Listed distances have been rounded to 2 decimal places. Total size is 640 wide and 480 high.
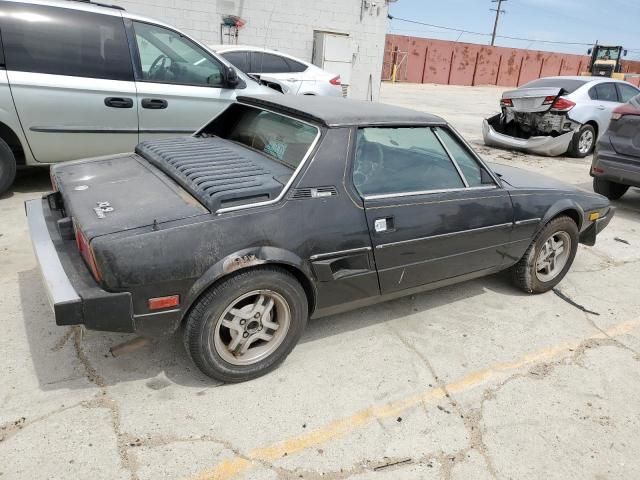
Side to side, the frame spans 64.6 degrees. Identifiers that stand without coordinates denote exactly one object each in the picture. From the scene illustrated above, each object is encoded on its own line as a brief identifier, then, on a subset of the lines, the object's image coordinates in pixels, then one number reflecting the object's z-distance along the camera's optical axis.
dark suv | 6.09
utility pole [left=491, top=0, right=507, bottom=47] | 52.35
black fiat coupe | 2.31
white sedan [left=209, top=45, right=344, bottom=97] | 8.88
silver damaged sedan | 9.28
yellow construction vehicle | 29.94
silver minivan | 4.73
